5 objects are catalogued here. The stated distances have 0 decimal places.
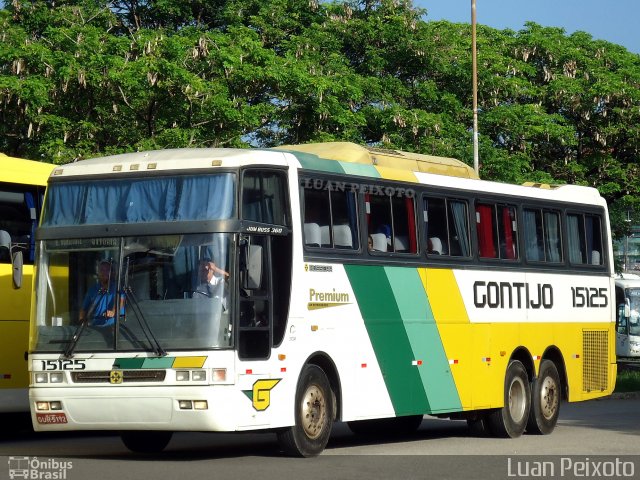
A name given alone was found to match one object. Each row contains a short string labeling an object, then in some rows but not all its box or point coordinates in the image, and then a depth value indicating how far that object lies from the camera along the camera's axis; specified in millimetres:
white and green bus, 14352
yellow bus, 18734
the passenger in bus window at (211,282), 14328
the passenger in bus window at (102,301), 14668
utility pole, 39438
